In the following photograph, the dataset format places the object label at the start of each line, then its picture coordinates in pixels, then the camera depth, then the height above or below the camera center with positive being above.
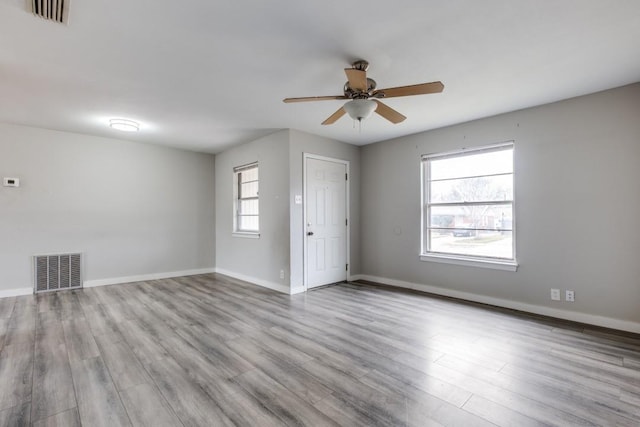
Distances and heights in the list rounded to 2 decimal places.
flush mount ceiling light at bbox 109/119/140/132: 4.27 +1.34
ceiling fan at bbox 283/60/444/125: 2.46 +1.07
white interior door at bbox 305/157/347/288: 4.98 -0.08
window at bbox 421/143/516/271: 4.04 +0.12
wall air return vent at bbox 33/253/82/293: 4.71 -0.85
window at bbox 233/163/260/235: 5.64 +0.34
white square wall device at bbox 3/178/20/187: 4.48 +0.54
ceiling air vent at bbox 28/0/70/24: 1.94 +1.38
